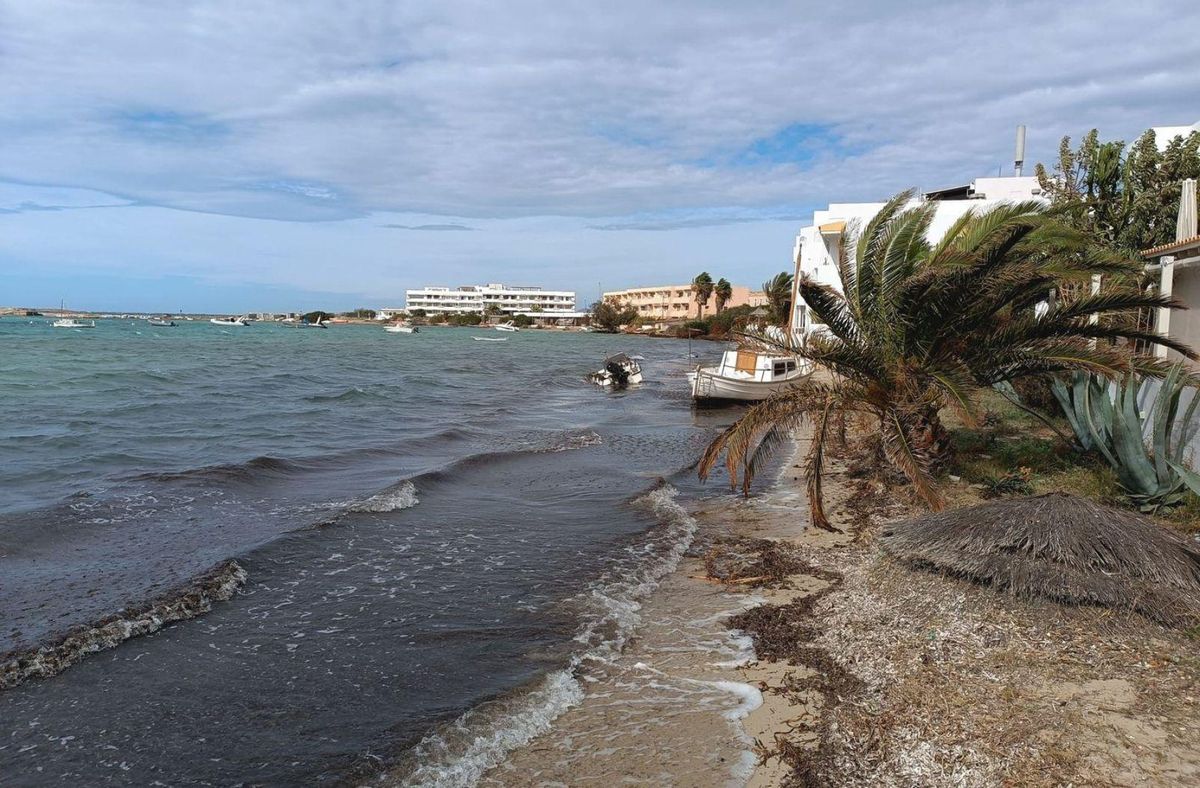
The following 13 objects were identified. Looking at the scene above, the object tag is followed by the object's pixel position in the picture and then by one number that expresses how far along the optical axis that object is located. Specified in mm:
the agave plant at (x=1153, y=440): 7902
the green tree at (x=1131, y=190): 17234
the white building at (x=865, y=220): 35625
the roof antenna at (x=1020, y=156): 39406
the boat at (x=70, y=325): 89544
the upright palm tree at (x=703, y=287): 112062
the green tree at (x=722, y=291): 113250
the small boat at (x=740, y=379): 24844
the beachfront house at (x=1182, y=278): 10828
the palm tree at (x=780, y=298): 58653
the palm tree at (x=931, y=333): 8539
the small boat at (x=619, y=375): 36031
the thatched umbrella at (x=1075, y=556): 5348
